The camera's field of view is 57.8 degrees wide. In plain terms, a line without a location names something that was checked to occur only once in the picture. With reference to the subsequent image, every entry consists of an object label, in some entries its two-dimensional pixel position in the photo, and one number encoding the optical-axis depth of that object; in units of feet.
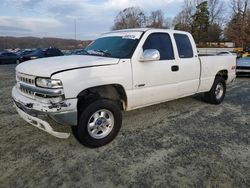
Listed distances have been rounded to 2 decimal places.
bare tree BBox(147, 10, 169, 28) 228.76
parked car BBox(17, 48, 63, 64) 69.06
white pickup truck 10.47
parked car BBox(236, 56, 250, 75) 37.91
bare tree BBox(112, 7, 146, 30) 209.72
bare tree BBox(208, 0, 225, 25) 185.88
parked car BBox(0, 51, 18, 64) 83.26
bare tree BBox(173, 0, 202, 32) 186.60
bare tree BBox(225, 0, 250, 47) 109.81
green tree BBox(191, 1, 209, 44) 181.57
